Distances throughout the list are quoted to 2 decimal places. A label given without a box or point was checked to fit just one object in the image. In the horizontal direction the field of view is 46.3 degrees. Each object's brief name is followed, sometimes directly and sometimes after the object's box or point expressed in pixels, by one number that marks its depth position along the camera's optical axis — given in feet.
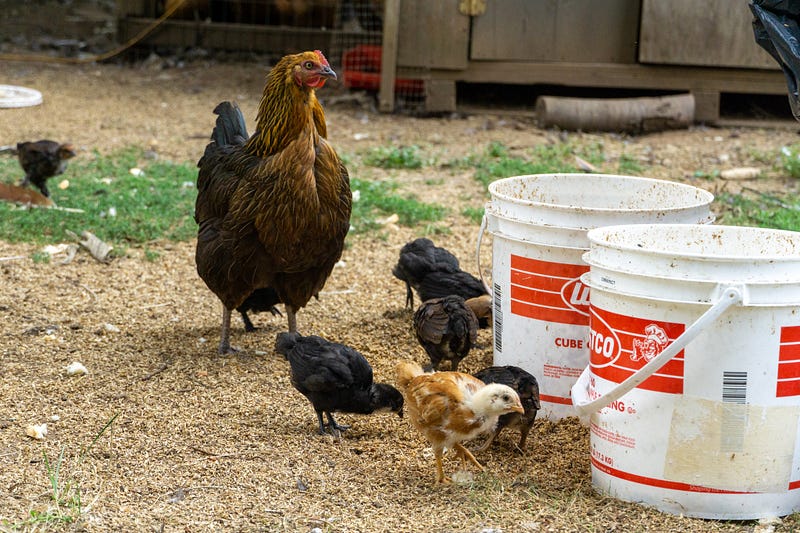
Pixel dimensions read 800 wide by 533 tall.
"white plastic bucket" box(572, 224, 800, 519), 10.02
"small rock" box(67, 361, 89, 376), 15.57
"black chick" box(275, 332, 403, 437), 13.53
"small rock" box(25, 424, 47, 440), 13.14
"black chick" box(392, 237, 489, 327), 18.26
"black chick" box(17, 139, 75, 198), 25.27
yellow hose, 45.27
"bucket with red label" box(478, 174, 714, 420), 12.55
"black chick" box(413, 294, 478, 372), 15.29
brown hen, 15.52
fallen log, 33.60
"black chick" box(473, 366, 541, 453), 12.70
